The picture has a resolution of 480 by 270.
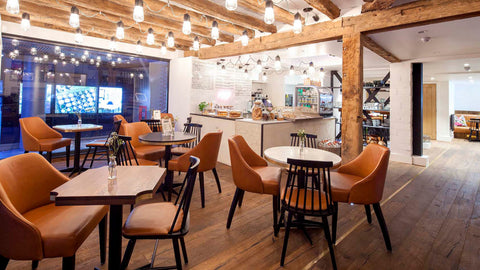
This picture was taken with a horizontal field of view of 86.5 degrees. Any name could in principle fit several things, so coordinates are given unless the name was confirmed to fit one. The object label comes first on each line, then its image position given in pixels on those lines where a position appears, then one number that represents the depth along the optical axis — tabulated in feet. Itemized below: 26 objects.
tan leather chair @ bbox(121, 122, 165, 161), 13.02
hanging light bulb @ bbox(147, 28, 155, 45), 13.01
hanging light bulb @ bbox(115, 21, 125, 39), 12.00
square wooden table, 4.83
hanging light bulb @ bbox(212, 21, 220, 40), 11.60
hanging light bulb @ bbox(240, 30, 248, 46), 12.49
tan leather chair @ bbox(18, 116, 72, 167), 14.35
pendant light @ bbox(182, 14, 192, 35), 10.97
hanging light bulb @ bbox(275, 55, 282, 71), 18.33
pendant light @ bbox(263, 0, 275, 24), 9.13
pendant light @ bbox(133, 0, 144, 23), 9.15
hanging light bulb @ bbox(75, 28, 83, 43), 12.49
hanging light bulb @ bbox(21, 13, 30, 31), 11.18
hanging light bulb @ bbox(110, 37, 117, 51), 14.55
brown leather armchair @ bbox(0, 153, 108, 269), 4.55
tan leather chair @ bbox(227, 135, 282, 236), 8.51
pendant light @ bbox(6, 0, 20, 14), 8.65
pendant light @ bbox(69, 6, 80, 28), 10.18
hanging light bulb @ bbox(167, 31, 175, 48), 13.35
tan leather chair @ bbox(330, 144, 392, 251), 7.71
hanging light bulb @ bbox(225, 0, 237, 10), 8.40
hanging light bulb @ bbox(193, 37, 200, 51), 13.61
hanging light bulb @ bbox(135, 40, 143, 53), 15.51
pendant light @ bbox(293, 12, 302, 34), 10.77
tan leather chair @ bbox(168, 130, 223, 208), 10.82
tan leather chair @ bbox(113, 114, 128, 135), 18.34
